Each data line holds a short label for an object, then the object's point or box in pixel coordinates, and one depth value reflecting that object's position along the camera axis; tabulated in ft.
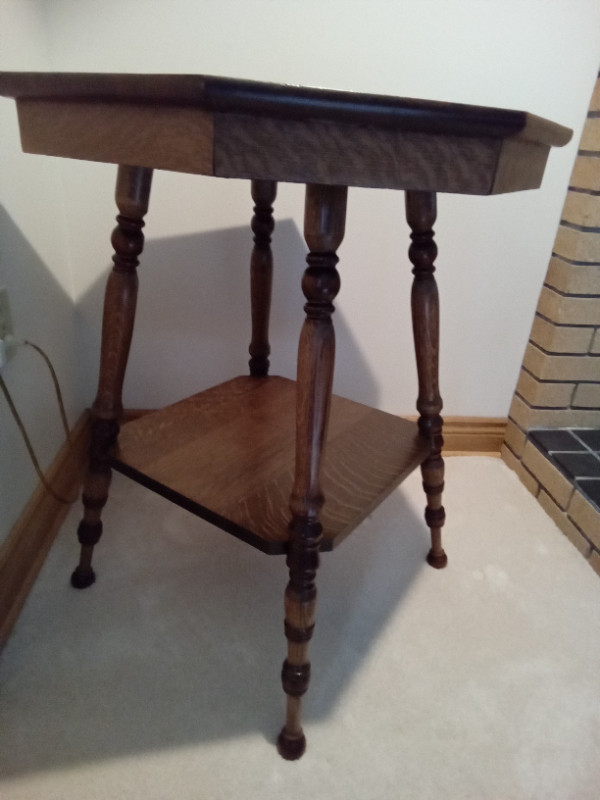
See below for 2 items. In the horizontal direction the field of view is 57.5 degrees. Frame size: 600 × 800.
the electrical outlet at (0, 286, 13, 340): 2.41
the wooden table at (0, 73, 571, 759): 1.29
